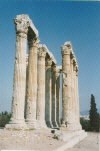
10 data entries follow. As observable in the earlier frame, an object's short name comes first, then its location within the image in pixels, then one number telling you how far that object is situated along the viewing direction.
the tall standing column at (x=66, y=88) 29.17
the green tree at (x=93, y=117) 58.91
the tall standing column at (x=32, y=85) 26.09
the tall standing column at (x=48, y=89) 37.62
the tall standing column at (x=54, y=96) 40.79
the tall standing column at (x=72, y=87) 35.22
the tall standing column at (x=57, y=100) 44.73
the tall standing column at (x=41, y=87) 31.56
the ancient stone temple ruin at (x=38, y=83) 22.47
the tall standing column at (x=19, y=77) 21.67
